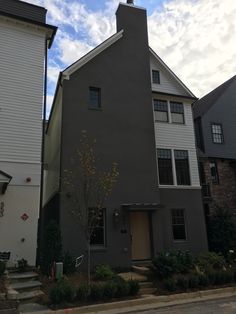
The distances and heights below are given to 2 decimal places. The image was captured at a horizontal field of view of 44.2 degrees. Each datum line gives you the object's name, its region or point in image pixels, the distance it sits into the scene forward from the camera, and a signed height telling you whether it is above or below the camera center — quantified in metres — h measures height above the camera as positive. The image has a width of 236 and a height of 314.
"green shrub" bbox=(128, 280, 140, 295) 8.58 -1.56
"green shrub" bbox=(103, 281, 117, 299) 8.16 -1.56
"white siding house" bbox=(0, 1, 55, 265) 11.12 +4.48
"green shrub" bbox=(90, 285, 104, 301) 8.01 -1.60
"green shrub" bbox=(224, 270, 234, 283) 10.28 -1.61
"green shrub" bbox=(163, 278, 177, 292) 9.16 -1.63
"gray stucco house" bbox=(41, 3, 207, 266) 12.55 +4.30
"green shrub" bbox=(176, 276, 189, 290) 9.44 -1.60
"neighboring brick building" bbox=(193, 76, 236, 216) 18.06 +5.48
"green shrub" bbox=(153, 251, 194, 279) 9.96 -1.12
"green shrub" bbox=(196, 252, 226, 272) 11.19 -1.22
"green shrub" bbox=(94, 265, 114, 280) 10.08 -1.33
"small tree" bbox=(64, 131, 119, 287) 11.74 +1.96
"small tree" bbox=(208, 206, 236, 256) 15.30 -0.11
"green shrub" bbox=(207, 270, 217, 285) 10.00 -1.59
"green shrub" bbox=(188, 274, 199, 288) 9.57 -1.62
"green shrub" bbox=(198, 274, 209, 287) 9.80 -1.62
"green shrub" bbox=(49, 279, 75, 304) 7.56 -1.50
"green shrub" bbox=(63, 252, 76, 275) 10.39 -1.05
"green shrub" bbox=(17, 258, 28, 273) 10.27 -1.00
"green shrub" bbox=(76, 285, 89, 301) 7.91 -1.57
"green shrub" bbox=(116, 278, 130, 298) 8.37 -1.56
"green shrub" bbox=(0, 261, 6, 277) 9.05 -0.93
